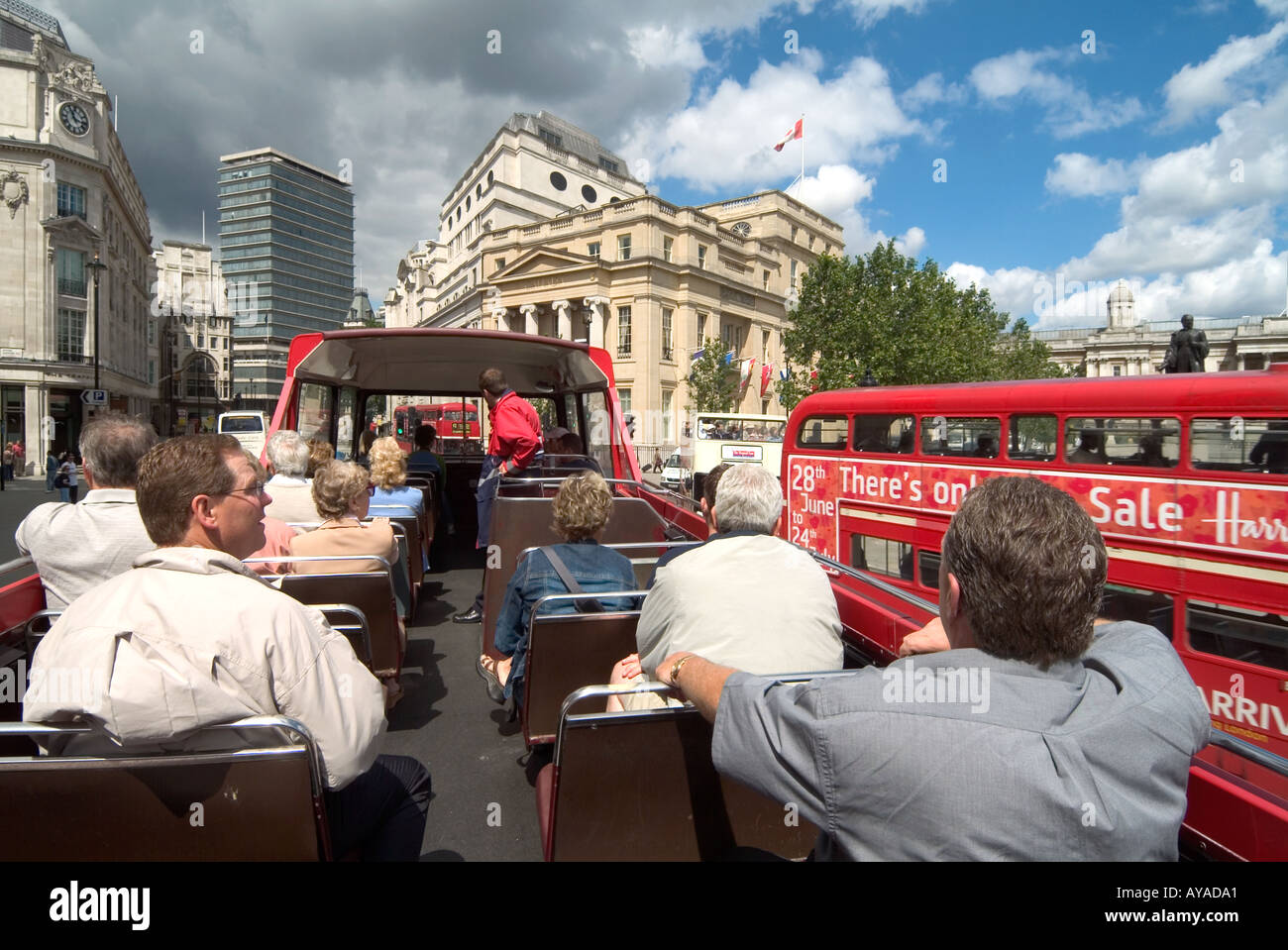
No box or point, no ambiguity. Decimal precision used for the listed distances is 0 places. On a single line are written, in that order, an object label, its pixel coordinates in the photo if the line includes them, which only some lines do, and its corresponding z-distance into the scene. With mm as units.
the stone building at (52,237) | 42062
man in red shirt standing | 6566
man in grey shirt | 1197
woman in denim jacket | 3445
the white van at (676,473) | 30909
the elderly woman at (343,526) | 4309
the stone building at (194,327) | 95225
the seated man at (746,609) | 2283
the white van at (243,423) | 32969
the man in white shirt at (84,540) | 3105
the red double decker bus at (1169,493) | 5129
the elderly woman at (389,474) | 6410
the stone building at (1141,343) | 54438
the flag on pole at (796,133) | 46062
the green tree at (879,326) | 41812
